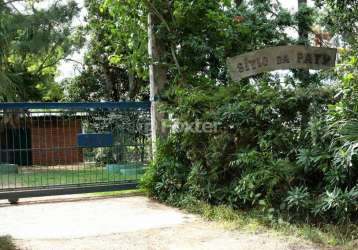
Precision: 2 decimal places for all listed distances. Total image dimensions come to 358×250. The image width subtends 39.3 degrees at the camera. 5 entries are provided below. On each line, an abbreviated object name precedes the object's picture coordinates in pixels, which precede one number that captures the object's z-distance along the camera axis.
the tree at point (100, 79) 22.98
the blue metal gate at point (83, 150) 10.26
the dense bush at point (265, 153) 6.45
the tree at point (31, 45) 18.95
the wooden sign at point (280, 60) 8.88
